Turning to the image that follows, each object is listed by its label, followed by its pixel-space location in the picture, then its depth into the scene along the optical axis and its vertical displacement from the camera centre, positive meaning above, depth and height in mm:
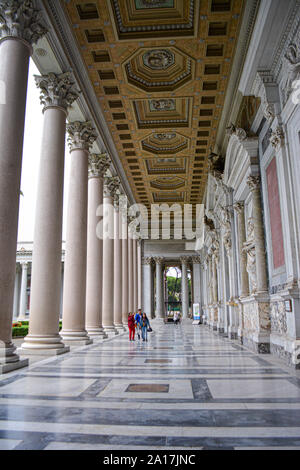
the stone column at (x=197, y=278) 64863 +5963
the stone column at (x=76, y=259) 19359 +2911
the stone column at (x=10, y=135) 11102 +5599
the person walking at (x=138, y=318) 24312 -344
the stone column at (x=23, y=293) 77750 +4479
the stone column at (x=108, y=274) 29047 +3060
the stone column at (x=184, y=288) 65500 +4187
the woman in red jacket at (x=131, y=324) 23658 -708
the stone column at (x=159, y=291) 64375 +3673
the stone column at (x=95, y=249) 24172 +4279
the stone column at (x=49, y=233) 14914 +3389
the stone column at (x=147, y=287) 63500 +4382
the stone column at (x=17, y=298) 84238 +3754
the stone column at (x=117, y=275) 34844 +3522
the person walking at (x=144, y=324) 23878 -743
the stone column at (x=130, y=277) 44234 +4311
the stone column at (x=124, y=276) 39572 +3997
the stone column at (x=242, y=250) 21781 +3595
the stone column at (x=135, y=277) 47625 +4642
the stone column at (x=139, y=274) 56969 +5889
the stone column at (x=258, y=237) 17172 +3500
